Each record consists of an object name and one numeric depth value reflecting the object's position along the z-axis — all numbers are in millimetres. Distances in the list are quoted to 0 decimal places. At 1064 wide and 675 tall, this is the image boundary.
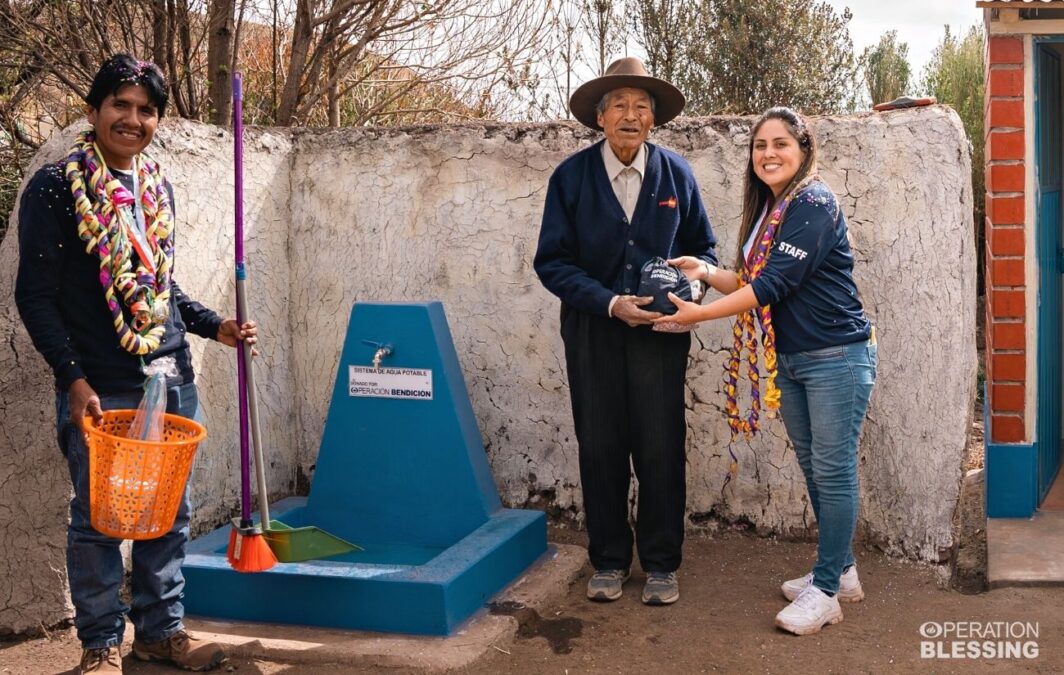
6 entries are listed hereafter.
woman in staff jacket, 3707
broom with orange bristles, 3723
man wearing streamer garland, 3211
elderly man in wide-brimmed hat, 4109
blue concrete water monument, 4504
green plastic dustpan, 4023
